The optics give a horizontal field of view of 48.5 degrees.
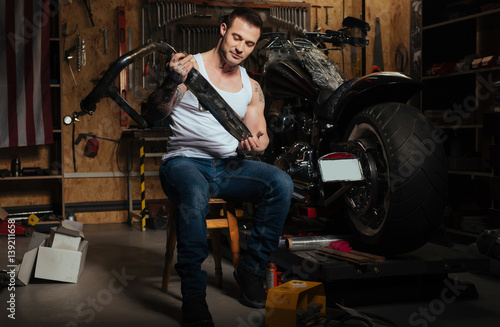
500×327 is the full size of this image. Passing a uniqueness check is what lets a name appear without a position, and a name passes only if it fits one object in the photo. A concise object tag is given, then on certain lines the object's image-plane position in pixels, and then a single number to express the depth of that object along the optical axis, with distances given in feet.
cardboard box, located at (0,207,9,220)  13.09
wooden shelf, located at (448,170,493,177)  12.11
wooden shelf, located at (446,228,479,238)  12.10
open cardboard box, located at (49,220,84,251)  9.25
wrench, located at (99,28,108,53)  16.24
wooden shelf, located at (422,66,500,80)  12.24
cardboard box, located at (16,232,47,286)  8.75
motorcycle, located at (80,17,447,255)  7.18
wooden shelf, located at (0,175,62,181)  14.58
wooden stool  8.31
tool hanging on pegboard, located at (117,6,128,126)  16.28
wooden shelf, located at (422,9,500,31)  12.27
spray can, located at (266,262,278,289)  7.99
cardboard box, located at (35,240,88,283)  8.99
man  7.32
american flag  14.48
